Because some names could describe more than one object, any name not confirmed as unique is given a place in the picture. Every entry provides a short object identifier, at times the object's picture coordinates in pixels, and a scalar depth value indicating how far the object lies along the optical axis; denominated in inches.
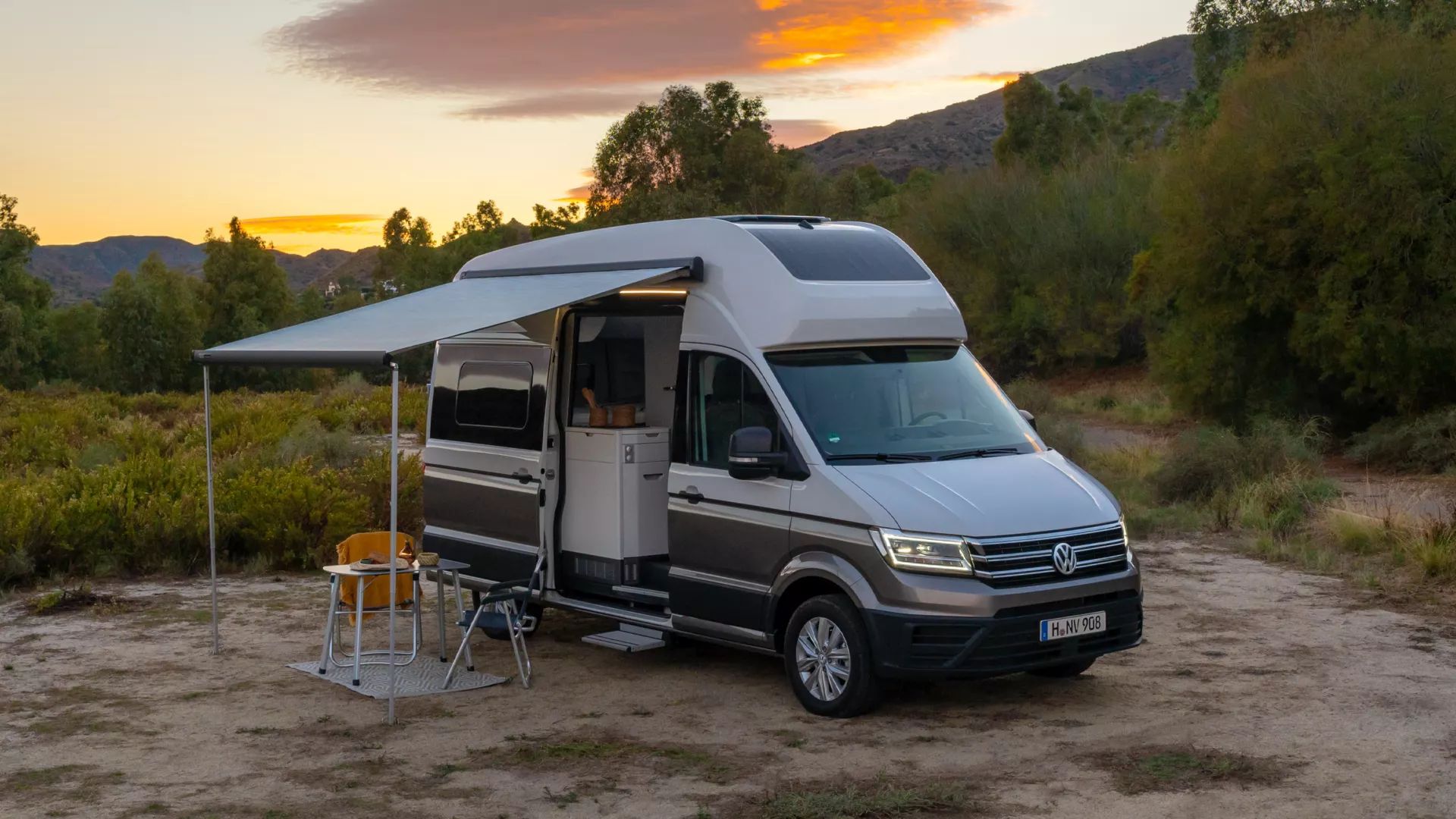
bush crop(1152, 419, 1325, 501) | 658.8
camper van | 295.7
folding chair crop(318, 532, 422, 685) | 359.3
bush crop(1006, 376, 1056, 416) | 1139.9
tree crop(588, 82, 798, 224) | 2361.0
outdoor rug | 344.8
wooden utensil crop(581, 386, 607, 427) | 385.1
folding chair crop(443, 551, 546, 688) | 348.5
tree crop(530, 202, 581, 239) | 2851.9
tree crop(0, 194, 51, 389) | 2481.5
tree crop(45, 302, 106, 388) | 2723.9
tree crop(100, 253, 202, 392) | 2541.8
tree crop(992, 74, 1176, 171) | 2571.4
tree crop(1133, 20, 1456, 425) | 880.3
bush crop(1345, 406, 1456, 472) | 838.5
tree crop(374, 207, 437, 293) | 3489.2
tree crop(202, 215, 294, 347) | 2773.1
